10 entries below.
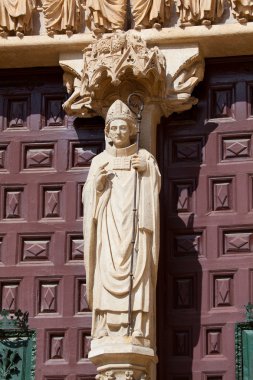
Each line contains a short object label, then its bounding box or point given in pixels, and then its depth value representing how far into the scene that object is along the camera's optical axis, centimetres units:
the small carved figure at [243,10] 1369
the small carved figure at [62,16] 1398
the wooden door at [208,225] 1323
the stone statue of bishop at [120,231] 1270
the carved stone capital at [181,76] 1373
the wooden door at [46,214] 1349
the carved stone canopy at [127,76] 1344
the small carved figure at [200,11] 1375
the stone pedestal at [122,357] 1253
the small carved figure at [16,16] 1407
